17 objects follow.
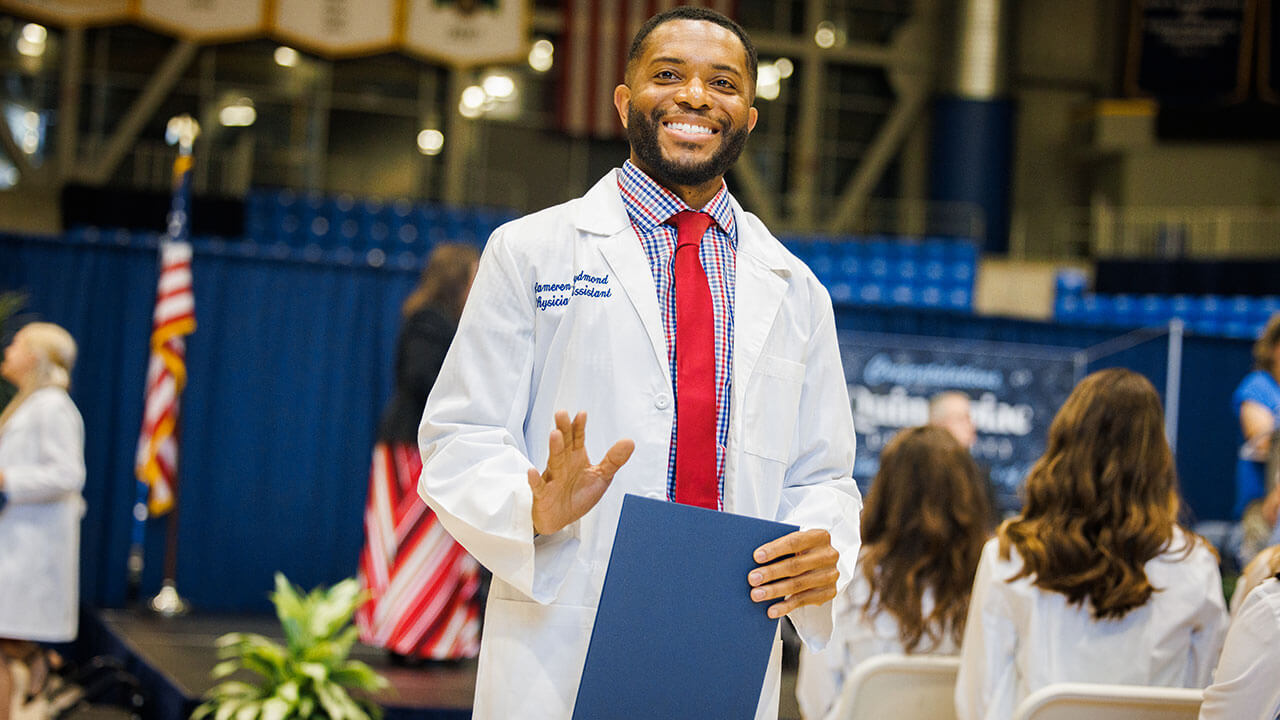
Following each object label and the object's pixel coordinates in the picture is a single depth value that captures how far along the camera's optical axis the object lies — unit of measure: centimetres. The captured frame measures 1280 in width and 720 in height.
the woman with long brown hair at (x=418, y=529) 460
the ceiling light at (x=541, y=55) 1633
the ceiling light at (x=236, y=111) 1532
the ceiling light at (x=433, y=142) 1602
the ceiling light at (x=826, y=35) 1747
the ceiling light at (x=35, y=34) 1431
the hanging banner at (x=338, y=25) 1332
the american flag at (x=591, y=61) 1534
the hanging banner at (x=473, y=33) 1354
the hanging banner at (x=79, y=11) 1289
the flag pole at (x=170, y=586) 628
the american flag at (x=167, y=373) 602
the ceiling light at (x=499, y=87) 1622
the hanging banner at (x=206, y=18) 1319
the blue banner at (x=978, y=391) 760
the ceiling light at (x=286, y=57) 1544
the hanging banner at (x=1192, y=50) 1509
